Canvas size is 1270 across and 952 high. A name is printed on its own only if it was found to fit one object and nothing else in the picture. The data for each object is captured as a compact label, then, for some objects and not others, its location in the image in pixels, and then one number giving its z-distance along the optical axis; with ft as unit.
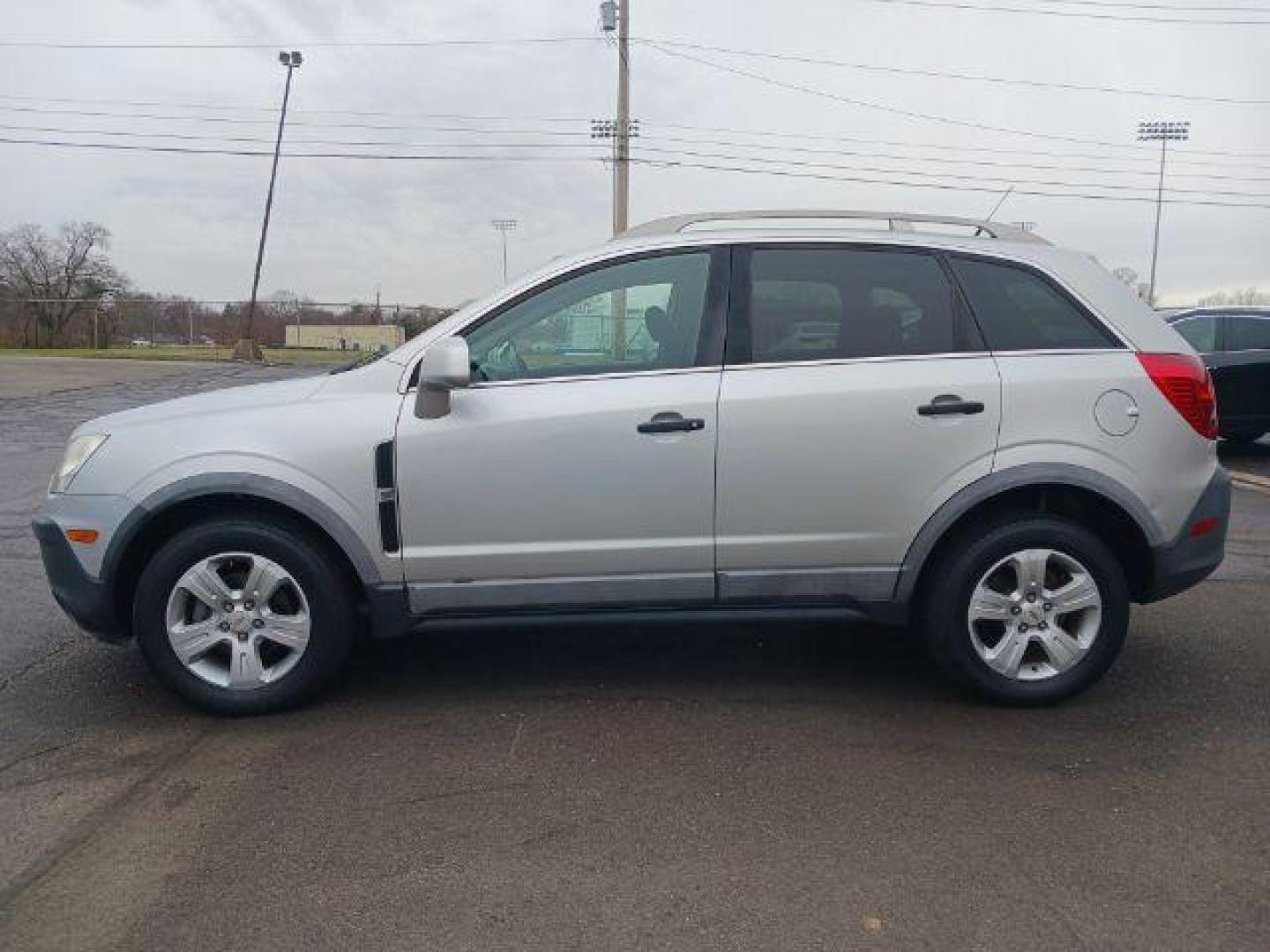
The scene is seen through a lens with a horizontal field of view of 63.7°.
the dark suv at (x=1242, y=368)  35.55
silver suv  12.56
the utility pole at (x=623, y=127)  81.92
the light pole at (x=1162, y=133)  176.96
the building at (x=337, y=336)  110.22
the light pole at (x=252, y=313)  114.93
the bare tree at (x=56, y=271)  186.29
